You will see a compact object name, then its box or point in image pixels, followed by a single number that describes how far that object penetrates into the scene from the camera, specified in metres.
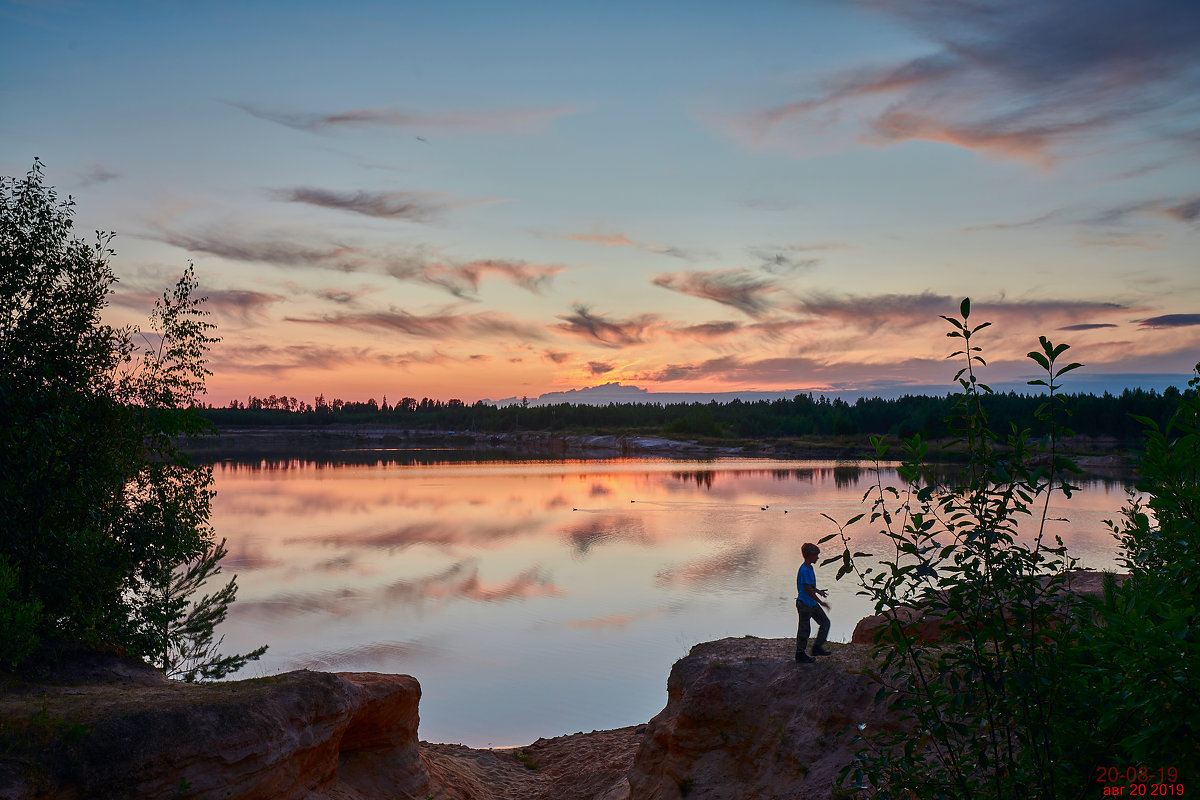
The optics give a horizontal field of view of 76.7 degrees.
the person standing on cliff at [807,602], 12.20
